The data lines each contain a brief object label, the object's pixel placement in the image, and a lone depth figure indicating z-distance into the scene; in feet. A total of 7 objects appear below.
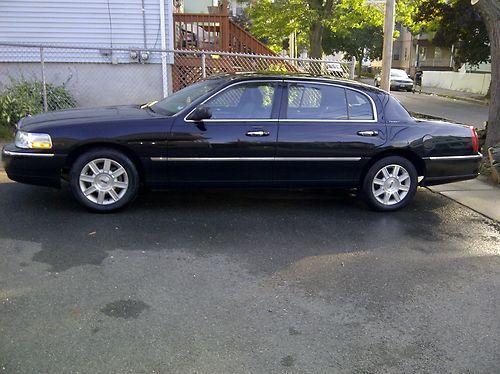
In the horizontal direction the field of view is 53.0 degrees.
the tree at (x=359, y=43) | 172.76
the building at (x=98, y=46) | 36.60
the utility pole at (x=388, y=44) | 33.78
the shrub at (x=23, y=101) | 31.01
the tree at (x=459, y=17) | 76.43
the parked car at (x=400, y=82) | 108.58
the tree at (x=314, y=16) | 64.23
